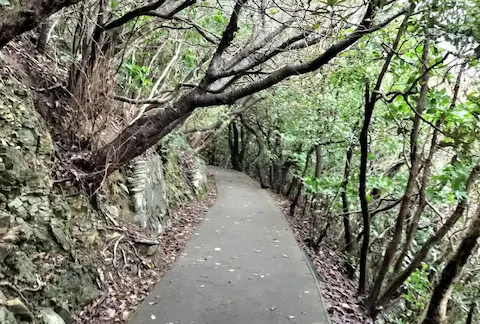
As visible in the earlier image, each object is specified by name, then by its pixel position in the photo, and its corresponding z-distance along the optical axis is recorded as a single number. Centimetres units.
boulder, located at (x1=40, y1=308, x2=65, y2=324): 385
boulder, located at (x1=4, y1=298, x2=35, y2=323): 344
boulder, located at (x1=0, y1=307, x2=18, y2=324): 323
